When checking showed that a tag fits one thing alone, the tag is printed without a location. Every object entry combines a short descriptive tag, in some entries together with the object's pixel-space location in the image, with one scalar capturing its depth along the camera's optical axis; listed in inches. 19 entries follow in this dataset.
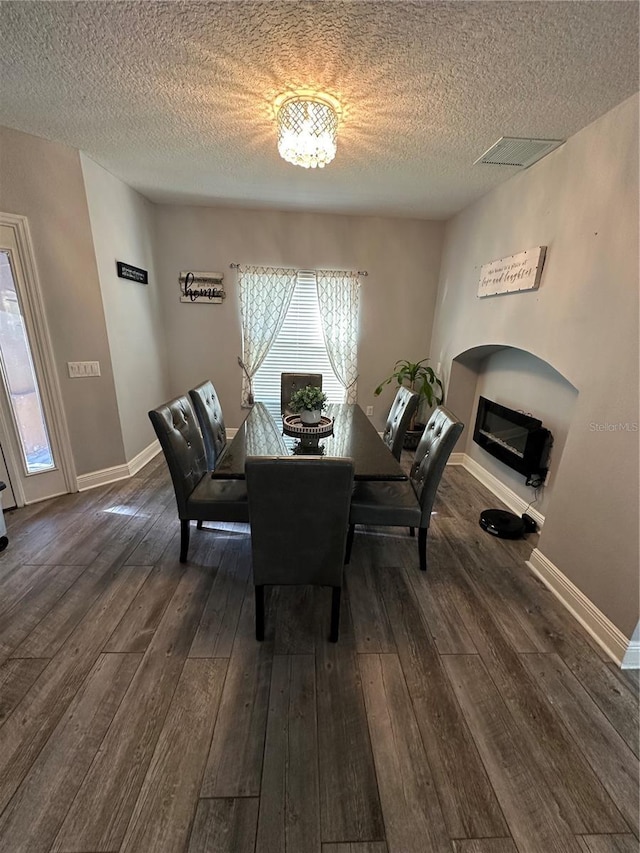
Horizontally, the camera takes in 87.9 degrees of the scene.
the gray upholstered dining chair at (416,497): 75.0
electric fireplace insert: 99.7
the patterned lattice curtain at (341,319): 151.5
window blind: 154.0
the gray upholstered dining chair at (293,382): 130.3
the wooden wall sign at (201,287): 147.3
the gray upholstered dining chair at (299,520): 51.4
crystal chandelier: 65.6
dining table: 68.0
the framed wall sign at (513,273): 87.9
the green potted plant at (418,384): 145.7
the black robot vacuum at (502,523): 96.7
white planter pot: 87.2
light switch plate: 106.6
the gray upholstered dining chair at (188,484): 72.6
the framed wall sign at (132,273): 117.1
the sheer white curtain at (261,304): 148.3
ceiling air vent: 80.0
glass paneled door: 92.4
